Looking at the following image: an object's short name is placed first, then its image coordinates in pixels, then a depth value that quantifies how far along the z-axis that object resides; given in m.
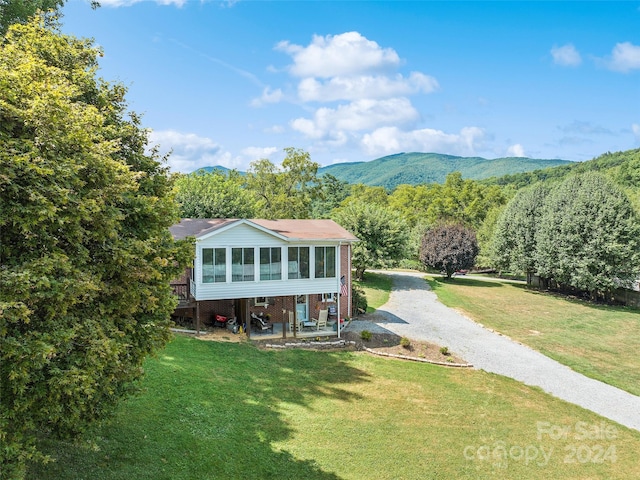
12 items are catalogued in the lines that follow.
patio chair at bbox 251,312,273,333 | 20.00
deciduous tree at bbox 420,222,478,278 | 40.91
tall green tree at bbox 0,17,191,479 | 4.88
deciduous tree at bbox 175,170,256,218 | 30.12
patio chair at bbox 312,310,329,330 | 20.77
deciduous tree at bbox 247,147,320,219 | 44.88
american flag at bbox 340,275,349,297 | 21.77
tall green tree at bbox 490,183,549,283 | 39.19
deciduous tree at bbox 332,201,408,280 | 36.22
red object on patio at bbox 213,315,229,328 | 20.28
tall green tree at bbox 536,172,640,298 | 31.91
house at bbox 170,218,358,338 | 18.28
